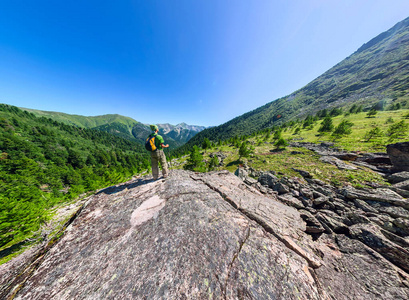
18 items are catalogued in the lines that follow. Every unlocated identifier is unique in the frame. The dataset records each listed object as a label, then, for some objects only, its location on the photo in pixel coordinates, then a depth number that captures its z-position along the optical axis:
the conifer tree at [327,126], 44.88
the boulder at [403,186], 10.71
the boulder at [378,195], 8.72
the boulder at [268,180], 15.89
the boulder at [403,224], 6.80
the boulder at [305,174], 18.40
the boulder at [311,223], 7.29
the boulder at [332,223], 7.29
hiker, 8.25
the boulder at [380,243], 5.31
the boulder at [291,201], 10.31
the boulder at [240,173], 19.50
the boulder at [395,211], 7.82
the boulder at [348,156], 22.36
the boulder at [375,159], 18.51
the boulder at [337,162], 18.73
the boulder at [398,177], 13.05
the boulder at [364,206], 8.79
